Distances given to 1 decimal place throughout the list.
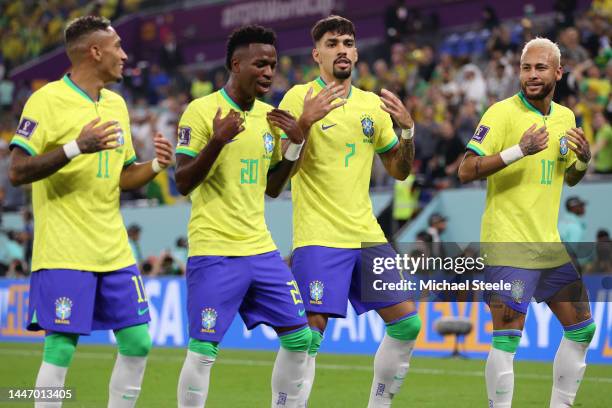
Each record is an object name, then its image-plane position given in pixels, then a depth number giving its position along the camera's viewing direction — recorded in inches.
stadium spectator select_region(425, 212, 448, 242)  1349.7
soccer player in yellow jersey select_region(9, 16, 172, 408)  511.2
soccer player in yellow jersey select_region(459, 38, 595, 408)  605.9
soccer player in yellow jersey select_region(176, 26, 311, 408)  549.6
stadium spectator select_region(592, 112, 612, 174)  1258.6
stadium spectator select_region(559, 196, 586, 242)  1194.0
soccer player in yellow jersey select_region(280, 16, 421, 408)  609.9
